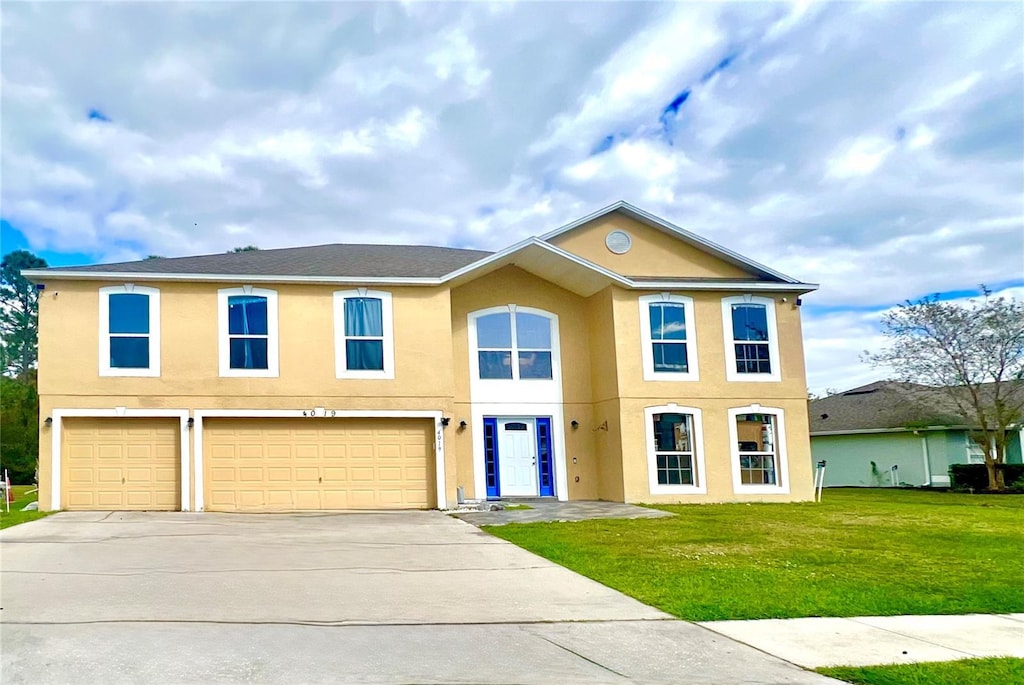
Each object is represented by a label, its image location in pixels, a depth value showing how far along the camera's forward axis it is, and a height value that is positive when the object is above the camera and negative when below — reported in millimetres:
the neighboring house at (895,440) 31250 -440
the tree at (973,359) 29062 +2205
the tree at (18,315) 48375 +8783
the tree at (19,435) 34656 +1505
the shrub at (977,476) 29500 -1747
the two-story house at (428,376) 17766 +1655
